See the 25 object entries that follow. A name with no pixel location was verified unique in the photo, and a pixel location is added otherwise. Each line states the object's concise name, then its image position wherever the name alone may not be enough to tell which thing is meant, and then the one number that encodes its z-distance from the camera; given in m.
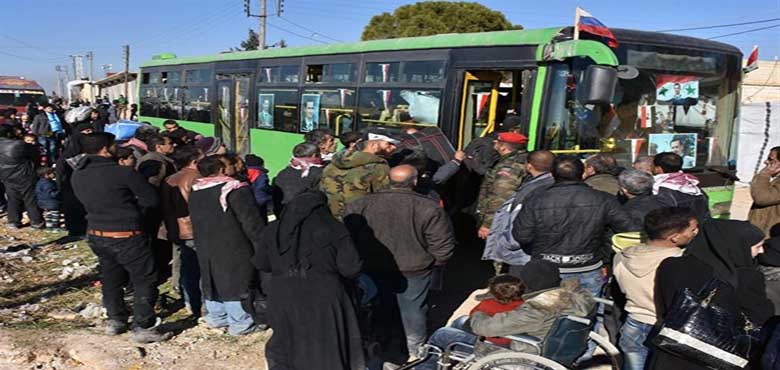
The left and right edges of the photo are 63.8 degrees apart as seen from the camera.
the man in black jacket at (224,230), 5.05
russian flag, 6.26
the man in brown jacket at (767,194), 6.20
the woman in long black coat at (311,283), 3.72
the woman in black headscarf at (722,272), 3.21
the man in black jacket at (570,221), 4.53
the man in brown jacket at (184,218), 5.74
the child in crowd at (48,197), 9.55
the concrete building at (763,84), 21.38
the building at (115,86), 42.86
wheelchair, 3.73
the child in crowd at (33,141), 9.85
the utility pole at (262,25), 31.58
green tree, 33.66
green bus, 6.45
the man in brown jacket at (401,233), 4.61
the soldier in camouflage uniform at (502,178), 5.70
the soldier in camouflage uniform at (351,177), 5.38
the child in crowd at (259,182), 6.20
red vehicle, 25.62
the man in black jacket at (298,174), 6.08
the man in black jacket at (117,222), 4.93
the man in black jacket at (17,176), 9.20
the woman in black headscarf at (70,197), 8.70
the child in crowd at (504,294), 4.02
